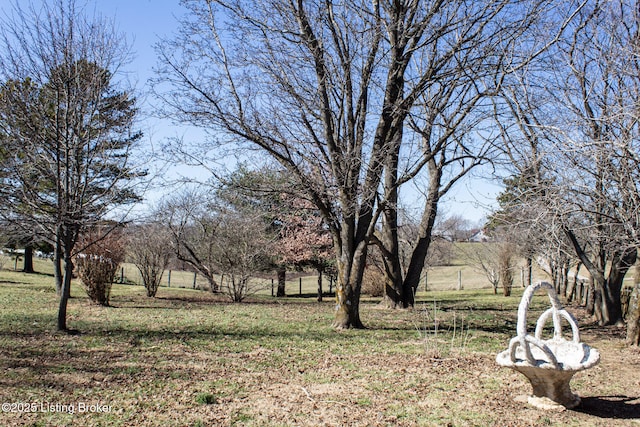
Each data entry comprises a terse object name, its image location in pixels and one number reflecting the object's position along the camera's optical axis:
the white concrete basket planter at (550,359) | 4.20
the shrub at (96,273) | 12.48
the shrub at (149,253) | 16.20
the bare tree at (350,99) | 8.89
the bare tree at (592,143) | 6.38
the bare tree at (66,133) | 7.80
